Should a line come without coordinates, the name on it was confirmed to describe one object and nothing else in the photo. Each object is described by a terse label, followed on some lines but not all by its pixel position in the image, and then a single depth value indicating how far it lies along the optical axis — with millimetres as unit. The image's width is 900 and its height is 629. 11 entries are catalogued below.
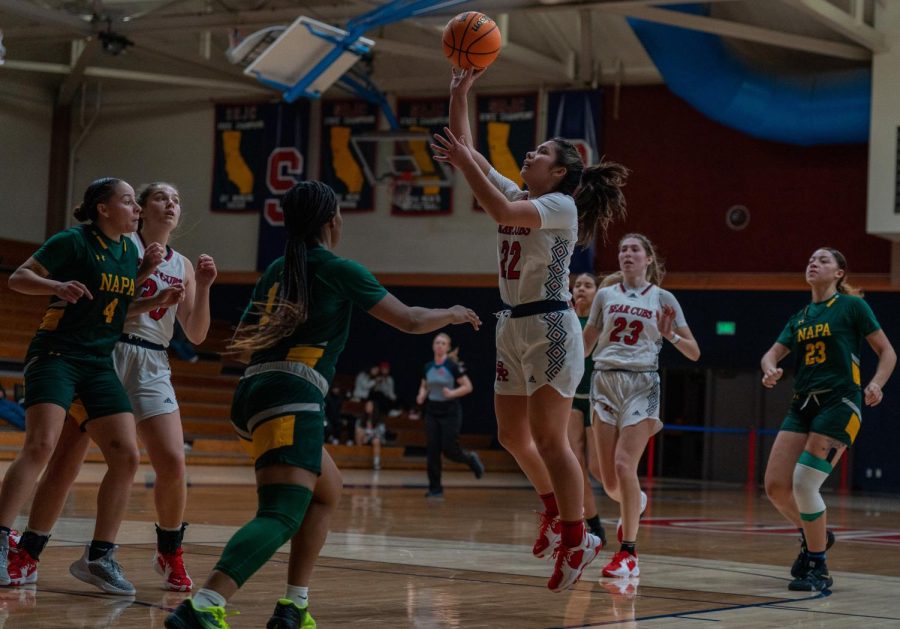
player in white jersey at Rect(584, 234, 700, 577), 6953
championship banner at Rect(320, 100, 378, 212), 22547
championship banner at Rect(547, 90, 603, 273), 20938
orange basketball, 5977
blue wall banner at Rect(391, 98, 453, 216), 22000
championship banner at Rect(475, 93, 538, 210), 21281
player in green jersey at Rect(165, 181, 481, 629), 4043
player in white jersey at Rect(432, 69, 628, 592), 5469
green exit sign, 21312
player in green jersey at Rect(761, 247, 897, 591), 6688
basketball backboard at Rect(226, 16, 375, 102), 16484
